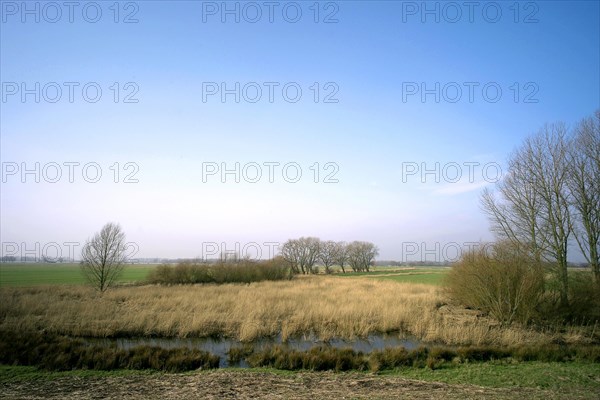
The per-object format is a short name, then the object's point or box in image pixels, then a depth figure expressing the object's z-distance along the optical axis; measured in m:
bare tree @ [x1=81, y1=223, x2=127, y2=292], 30.44
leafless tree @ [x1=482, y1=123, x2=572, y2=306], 18.81
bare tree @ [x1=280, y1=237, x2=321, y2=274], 78.38
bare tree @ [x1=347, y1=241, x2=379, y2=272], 88.88
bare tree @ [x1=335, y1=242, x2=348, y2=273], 87.25
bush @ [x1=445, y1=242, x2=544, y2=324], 16.47
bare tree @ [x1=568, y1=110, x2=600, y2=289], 18.30
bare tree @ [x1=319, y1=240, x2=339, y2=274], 84.19
